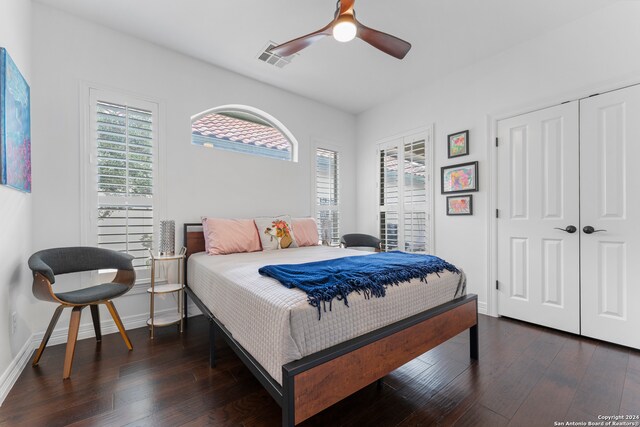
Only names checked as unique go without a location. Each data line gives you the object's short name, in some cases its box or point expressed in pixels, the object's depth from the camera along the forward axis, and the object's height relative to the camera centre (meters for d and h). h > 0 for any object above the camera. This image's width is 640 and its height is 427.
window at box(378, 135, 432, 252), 3.87 +0.27
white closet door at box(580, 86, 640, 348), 2.34 -0.03
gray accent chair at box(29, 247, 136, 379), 1.92 -0.53
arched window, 3.43 +1.07
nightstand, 2.62 -0.74
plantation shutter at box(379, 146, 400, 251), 4.27 +0.23
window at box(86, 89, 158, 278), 2.65 +0.39
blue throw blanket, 1.46 -0.38
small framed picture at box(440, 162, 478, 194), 3.31 +0.42
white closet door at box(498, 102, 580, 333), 2.66 -0.06
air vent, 3.08 +1.76
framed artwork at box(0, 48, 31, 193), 1.74 +0.61
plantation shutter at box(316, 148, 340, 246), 4.36 +0.26
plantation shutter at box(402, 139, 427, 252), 3.90 +0.21
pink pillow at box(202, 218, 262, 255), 2.90 -0.25
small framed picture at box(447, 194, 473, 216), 3.36 +0.09
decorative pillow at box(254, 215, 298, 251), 3.22 -0.25
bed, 1.25 -0.66
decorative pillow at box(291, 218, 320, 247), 3.56 -0.25
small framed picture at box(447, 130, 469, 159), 3.38 +0.84
